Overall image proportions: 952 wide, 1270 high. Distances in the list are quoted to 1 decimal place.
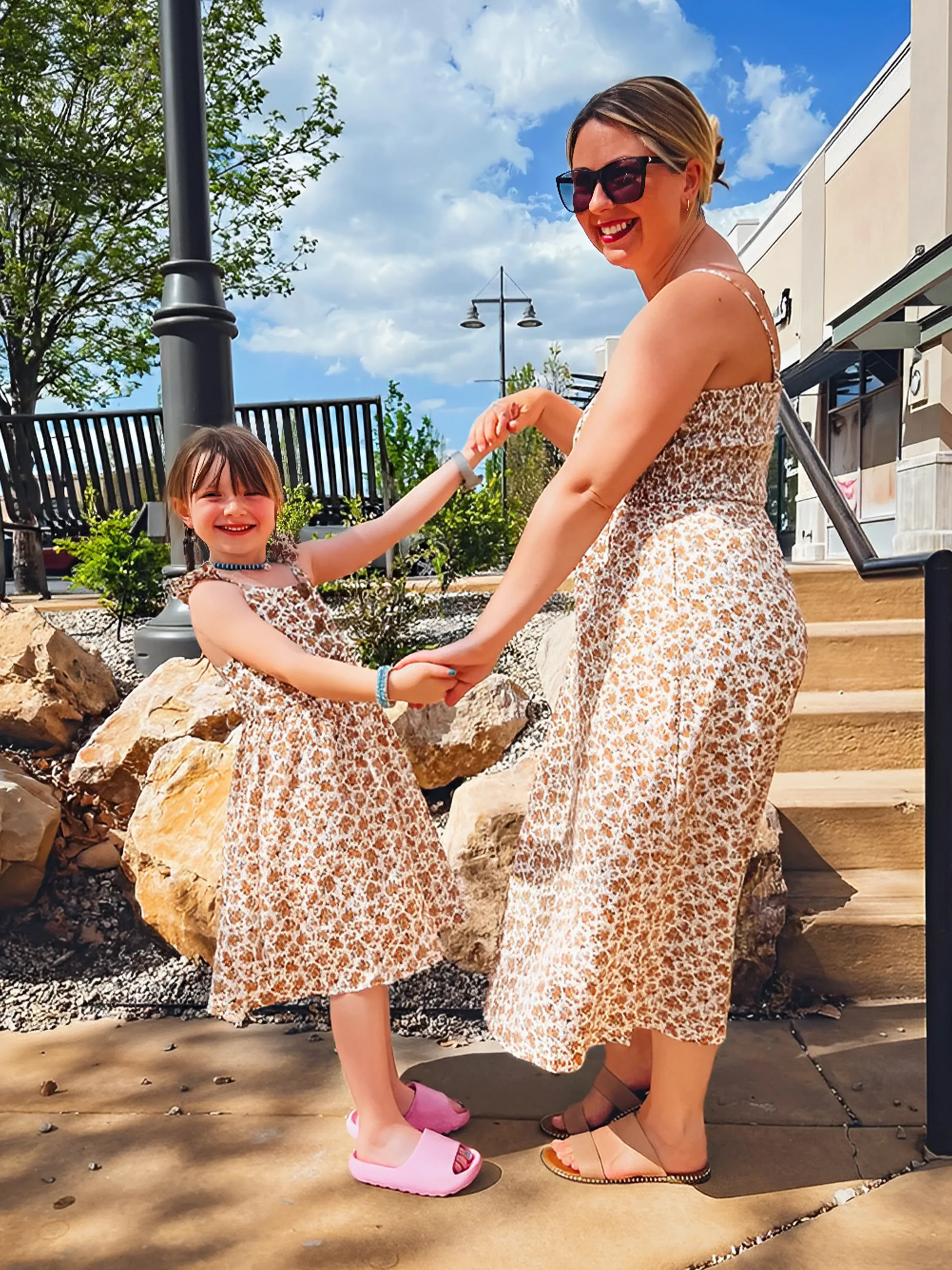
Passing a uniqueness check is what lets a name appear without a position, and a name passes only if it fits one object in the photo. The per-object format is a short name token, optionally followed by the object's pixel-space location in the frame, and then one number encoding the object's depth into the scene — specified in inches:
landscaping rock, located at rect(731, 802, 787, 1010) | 113.6
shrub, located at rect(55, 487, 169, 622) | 197.3
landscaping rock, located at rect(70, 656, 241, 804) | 143.4
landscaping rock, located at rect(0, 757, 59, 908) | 127.3
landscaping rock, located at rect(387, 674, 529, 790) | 139.2
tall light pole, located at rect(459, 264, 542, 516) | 729.6
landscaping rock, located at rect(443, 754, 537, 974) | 116.5
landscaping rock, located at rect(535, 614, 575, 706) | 154.1
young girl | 81.6
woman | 71.0
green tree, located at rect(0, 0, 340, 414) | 464.4
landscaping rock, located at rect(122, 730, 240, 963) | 118.6
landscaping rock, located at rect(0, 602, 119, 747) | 153.3
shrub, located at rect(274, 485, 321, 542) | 204.2
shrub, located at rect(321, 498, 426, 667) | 163.9
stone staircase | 117.0
